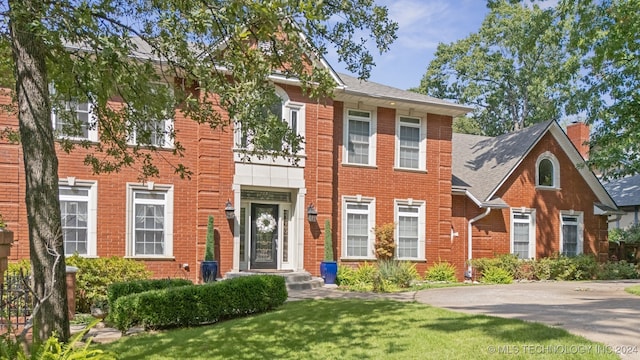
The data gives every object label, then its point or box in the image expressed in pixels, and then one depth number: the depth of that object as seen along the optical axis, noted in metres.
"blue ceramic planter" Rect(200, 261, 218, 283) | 15.77
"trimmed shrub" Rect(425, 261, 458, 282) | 19.53
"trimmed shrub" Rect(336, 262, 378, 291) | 17.59
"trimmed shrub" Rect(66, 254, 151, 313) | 13.33
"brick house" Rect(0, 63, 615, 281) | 15.50
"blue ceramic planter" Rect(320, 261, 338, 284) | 17.48
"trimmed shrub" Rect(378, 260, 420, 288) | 16.70
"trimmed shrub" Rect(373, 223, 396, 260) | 18.75
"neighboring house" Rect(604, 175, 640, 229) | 32.03
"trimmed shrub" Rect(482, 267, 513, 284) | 19.67
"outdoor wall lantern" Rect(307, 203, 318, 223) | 17.62
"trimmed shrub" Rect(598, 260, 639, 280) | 22.22
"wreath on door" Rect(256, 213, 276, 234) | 17.67
